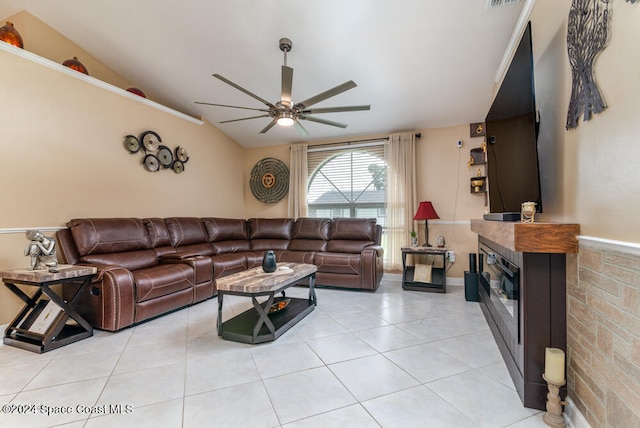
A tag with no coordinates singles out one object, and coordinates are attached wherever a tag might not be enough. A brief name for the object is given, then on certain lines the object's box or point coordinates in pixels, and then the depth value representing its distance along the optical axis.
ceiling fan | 2.47
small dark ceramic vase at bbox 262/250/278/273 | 2.82
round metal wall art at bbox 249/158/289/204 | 5.61
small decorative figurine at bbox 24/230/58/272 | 2.41
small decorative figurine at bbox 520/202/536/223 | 1.67
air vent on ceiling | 2.40
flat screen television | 1.73
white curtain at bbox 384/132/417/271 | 4.61
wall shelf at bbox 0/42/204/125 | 2.69
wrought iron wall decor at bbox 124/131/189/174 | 3.78
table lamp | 4.16
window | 5.02
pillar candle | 1.42
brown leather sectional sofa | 2.68
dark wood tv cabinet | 1.54
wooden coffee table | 2.39
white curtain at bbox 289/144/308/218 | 5.38
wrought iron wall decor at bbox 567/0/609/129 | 1.21
